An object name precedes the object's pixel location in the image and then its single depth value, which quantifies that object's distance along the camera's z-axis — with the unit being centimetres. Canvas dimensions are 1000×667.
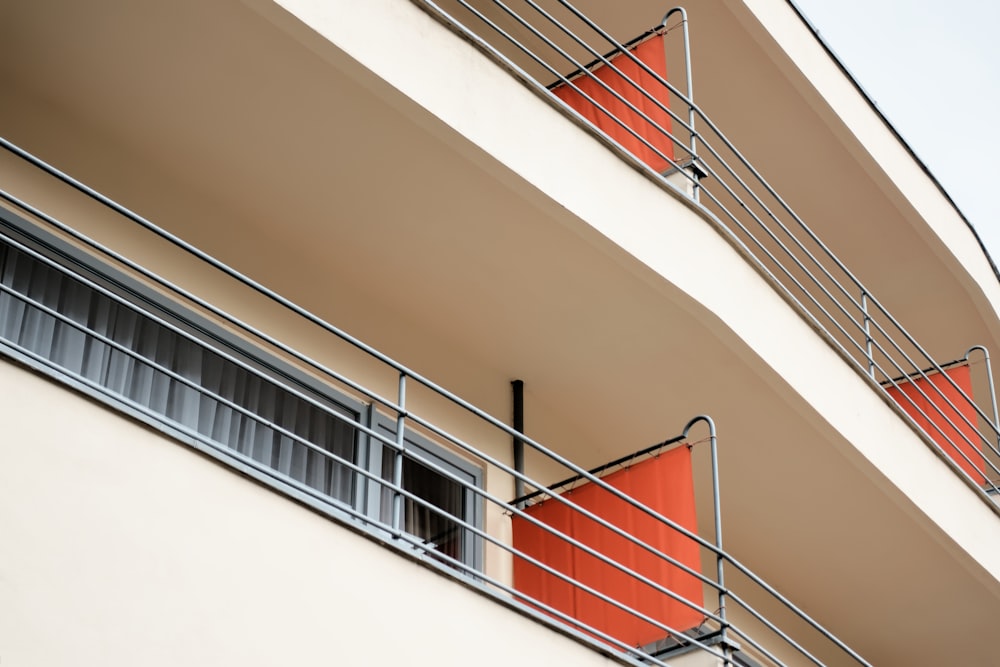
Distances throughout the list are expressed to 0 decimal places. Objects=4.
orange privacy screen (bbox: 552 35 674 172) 1075
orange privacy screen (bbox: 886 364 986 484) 1390
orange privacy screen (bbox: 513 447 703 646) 908
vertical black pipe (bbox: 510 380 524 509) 1036
